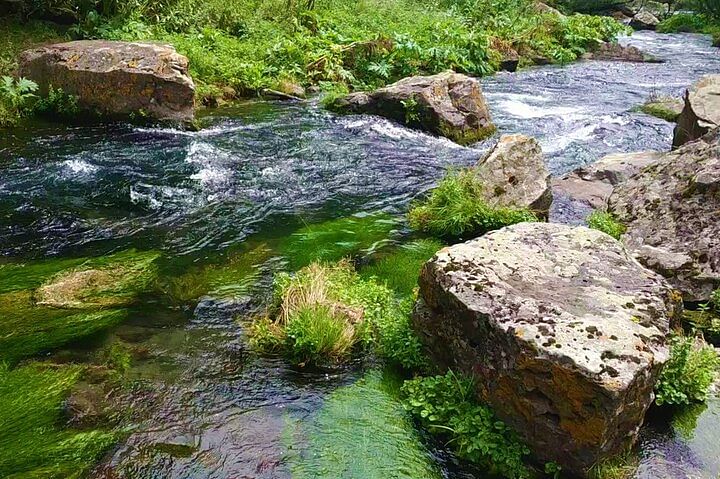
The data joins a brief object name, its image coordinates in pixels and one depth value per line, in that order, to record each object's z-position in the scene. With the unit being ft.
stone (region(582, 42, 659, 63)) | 70.44
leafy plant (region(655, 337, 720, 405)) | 14.17
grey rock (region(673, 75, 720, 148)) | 30.30
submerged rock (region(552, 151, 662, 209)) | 28.33
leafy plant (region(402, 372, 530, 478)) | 12.53
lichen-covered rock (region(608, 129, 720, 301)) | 19.97
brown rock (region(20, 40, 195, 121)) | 36.32
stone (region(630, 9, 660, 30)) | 113.09
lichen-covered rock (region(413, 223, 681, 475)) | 11.98
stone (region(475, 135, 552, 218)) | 25.59
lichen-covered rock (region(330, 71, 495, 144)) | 38.55
